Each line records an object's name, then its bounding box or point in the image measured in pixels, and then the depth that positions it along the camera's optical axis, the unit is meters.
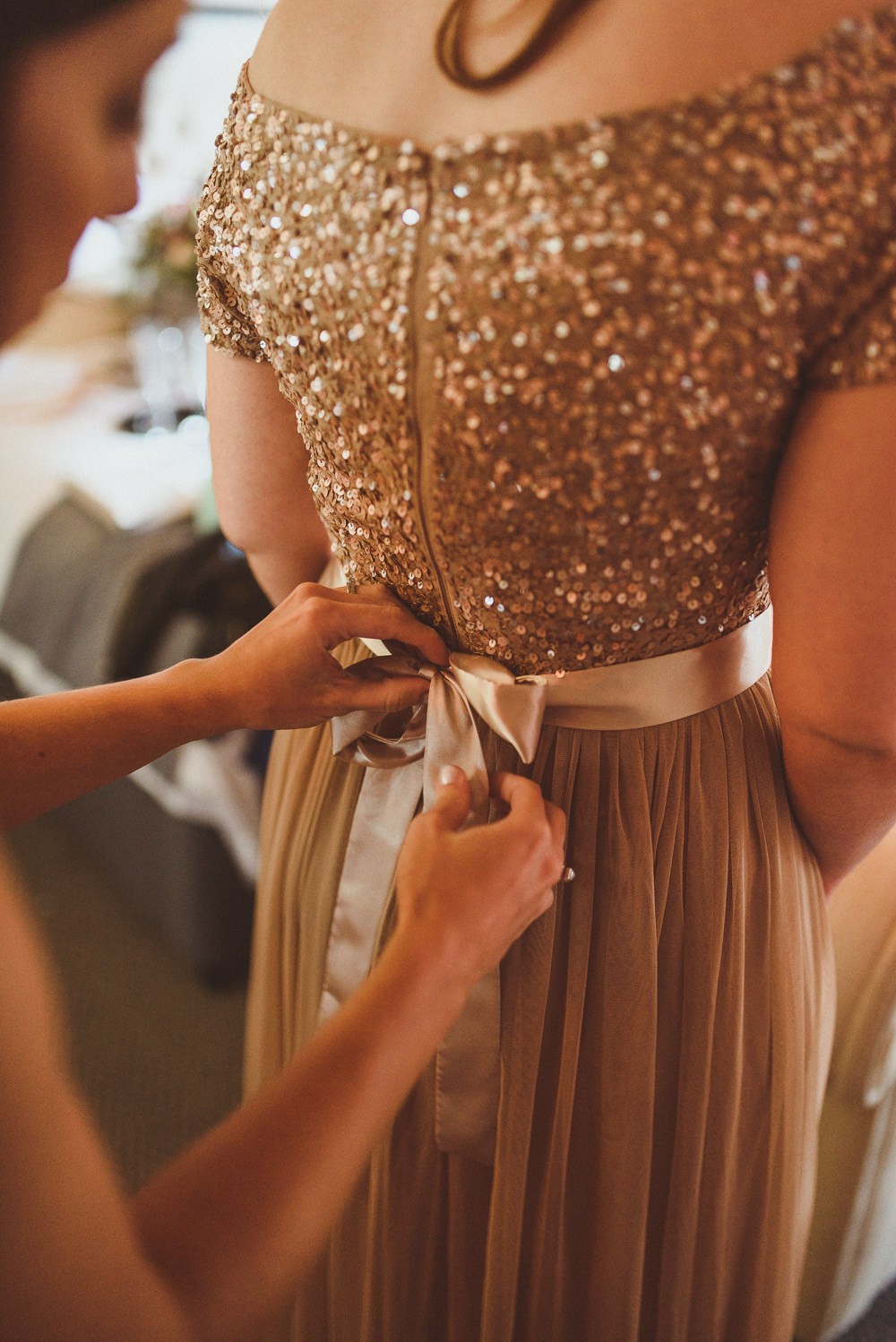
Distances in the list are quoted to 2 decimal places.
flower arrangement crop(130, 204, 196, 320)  2.98
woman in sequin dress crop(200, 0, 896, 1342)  0.54
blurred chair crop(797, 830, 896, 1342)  1.11
